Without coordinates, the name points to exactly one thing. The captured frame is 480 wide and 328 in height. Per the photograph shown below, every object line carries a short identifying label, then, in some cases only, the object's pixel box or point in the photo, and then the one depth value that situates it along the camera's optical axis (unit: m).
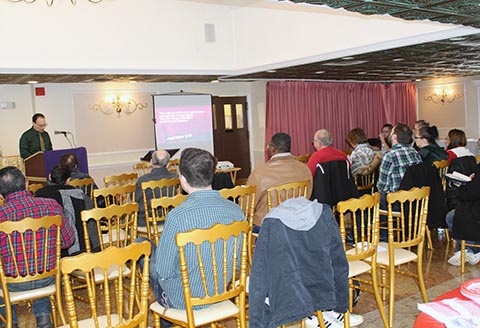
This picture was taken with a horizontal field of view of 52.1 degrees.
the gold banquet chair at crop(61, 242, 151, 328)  2.16
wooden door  11.17
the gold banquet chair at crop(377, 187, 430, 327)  3.42
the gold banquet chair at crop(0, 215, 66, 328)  3.11
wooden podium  6.89
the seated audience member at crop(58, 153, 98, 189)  5.46
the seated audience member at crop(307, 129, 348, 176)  5.53
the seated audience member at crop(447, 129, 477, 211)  5.25
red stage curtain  11.45
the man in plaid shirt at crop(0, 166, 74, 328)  3.23
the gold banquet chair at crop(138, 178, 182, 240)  4.60
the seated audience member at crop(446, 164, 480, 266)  4.31
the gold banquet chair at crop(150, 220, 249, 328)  2.52
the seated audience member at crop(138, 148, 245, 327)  2.61
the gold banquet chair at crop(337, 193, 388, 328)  3.15
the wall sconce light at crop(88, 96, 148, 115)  9.81
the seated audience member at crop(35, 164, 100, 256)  3.95
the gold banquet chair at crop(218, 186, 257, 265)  3.89
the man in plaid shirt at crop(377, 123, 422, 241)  4.95
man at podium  7.92
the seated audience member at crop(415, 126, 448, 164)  5.73
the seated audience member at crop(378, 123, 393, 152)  8.28
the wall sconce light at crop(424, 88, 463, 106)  13.52
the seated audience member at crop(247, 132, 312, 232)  4.58
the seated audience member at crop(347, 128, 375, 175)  6.07
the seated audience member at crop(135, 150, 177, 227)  4.82
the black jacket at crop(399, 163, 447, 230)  4.67
